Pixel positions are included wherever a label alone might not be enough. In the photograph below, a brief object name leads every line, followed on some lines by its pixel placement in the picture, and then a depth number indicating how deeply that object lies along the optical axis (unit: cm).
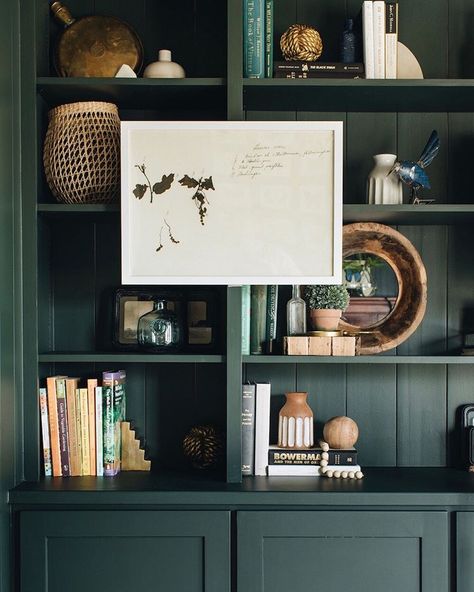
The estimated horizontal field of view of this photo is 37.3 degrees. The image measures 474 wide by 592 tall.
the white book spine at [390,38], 211
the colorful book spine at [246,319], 215
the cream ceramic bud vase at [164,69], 213
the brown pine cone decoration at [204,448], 218
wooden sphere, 218
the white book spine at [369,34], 211
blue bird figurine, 213
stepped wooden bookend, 221
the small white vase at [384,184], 218
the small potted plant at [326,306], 218
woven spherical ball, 215
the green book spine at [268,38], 209
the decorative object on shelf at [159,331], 217
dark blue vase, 216
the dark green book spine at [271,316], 220
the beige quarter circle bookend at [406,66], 221
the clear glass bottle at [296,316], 223
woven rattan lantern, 208
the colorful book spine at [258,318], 219
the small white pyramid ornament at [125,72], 213
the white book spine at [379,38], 211
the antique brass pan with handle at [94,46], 218
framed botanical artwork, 204
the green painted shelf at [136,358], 204
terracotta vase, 222
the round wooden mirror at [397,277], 223
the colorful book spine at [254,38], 207
